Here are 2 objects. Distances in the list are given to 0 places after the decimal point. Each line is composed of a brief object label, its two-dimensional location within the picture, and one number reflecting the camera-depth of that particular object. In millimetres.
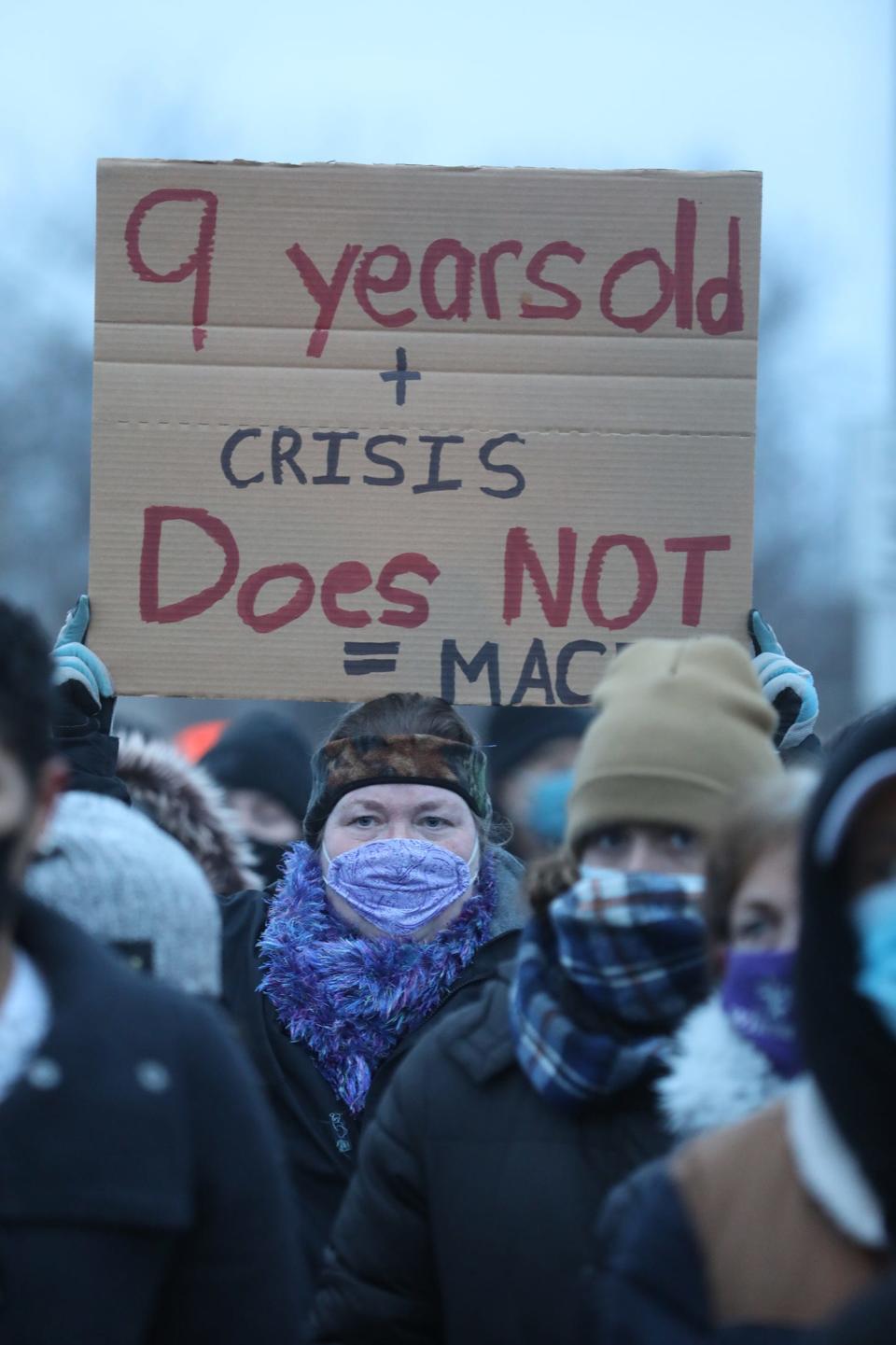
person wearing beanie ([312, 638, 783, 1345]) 4494
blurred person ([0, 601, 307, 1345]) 4219
